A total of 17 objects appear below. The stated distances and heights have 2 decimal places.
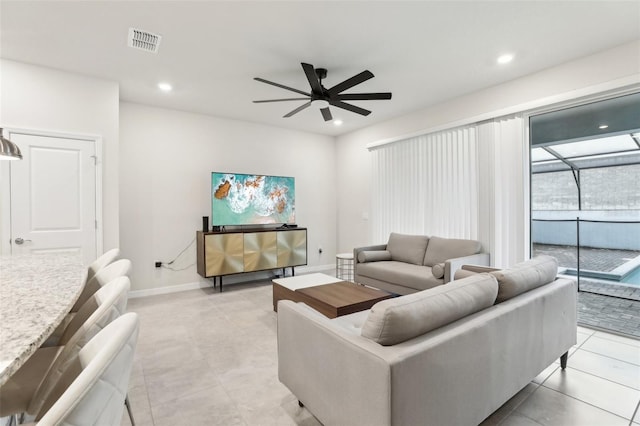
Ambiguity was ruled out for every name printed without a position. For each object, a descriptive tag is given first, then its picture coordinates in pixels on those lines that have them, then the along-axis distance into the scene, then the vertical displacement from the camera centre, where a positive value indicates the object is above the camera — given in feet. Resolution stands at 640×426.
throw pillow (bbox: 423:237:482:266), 12.71 -1.61
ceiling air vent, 8.64 +5.08
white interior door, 10.37 +0.58
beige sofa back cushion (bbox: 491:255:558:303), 5.94 -1.36
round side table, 16.61 -3.51
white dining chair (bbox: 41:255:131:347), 5.94 -1.44
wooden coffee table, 8.71 -2.64
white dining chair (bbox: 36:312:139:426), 2.24 -1.41
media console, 14.64 -2.01
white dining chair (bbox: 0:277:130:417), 3.99 -2.35
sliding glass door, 12.32 +1.25
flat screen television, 15.63 +0.70
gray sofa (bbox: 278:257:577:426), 4.02 -2.20
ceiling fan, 8.85 +3.90
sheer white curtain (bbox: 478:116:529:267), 11.77 +0.89
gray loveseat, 11.61 -2.18
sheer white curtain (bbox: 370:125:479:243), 13.50 +1.31
